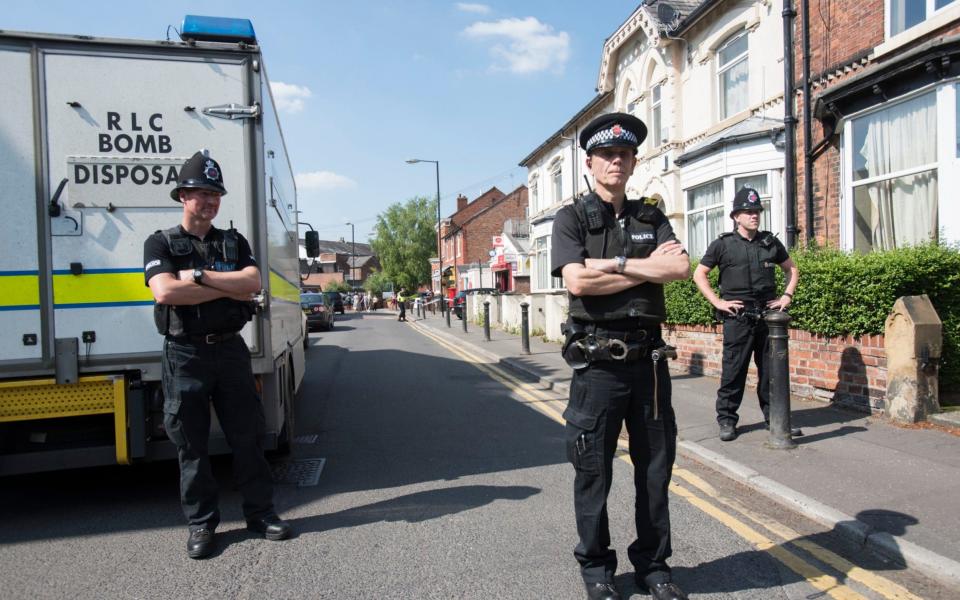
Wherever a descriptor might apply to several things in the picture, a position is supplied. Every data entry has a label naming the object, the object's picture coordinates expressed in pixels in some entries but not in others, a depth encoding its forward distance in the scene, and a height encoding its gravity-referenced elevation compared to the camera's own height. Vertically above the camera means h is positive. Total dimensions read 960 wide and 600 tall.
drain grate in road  5.18 -1.48
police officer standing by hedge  5.71 -0.04
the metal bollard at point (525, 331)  14.50 -0.95
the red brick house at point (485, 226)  53.31 +5.23
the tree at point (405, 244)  72.06 +5.24
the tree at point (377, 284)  77.50 +1.03
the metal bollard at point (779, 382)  5.39 -0.83
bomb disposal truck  4.04 +0.58
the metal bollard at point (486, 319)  18.83 -0.85
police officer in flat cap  2.92 -0.31
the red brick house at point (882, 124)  7.75 +2.11
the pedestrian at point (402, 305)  35.59 -0.74
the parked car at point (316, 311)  25.72 -0.68
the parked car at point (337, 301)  45.16 -0.56
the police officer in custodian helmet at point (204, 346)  3.69 -0.29
